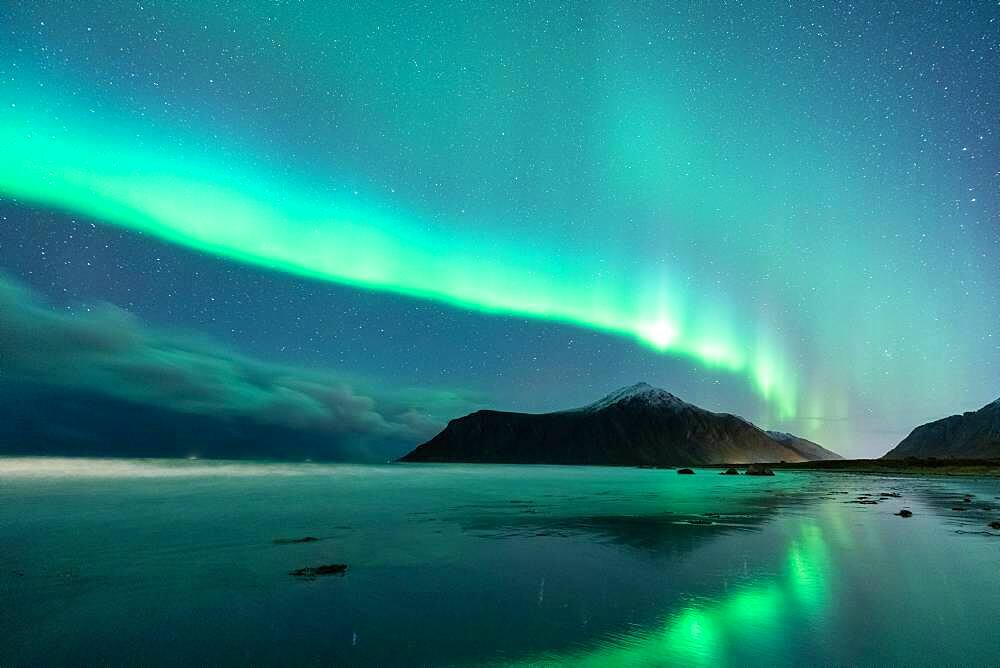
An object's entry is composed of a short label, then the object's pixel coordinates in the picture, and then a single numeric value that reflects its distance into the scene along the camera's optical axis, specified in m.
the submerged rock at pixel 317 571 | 20.55
